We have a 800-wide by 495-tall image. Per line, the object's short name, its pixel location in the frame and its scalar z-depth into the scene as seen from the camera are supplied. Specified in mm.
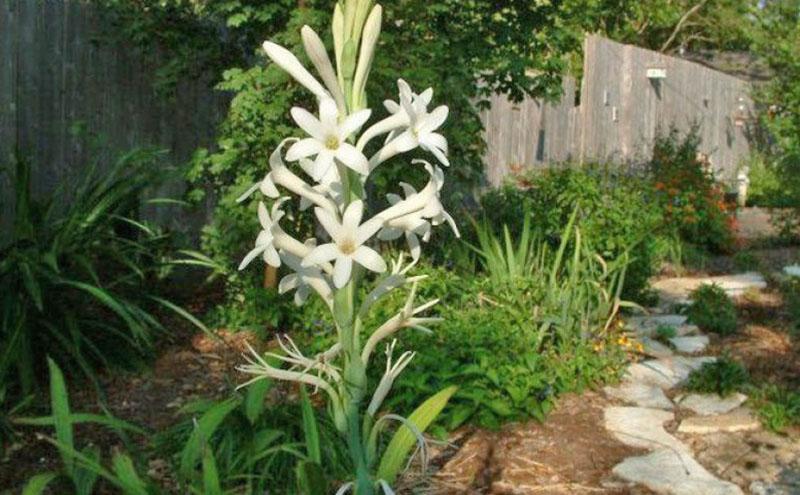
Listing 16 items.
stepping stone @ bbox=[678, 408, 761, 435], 4789
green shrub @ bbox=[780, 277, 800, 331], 6652
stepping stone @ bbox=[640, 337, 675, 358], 6109
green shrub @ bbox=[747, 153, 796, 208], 16662
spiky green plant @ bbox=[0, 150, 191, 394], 4852
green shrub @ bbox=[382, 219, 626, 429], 4676
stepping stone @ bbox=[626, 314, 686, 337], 6645
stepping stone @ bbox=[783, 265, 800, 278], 6371
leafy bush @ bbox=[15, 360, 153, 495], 3080
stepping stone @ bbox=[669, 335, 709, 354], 6289
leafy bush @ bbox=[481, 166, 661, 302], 7129
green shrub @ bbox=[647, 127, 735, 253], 9812
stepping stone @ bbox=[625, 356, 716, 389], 5578
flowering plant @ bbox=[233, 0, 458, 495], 2480
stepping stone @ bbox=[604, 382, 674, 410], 5211
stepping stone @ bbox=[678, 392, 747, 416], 5068
